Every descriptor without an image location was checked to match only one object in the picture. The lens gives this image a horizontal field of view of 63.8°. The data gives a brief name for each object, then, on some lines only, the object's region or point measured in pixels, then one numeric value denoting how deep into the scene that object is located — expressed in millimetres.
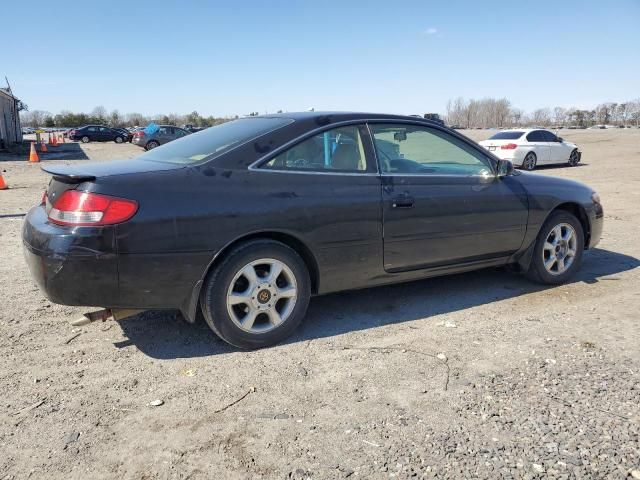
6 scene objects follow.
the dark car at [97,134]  44281
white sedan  17828
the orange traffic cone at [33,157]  21172
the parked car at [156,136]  30656
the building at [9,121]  30406
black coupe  3053
